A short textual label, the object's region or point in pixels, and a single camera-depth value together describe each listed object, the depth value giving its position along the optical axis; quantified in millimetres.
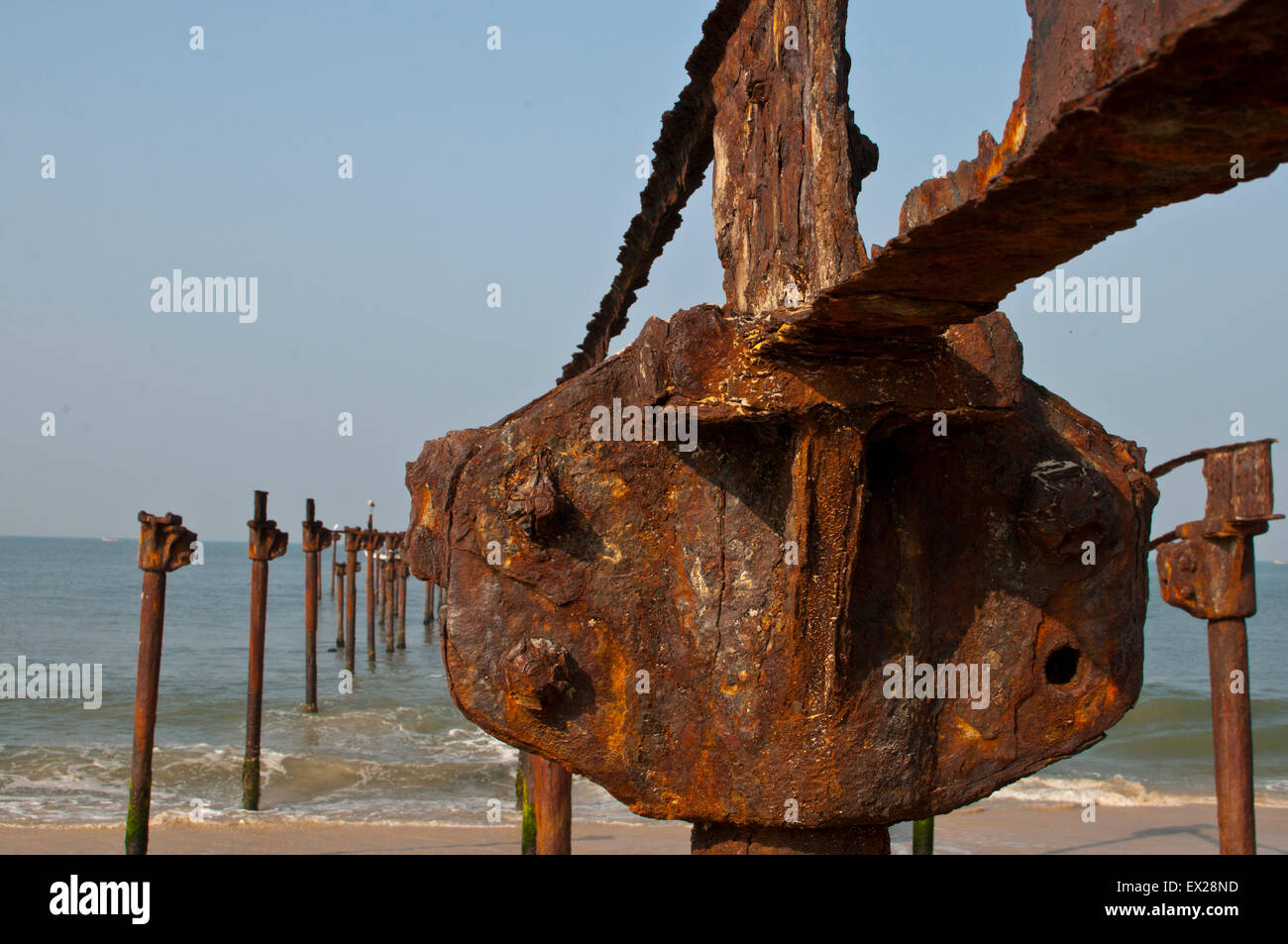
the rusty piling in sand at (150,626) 9969
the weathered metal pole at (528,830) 10720
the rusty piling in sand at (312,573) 21562
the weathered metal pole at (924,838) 10125
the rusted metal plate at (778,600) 2742
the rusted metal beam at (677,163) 2990
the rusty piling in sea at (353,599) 28078
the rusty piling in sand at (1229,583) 6074
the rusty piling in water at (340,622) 35588
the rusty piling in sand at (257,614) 14969
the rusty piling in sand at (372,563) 29703
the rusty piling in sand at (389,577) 35688
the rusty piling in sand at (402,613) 35803
